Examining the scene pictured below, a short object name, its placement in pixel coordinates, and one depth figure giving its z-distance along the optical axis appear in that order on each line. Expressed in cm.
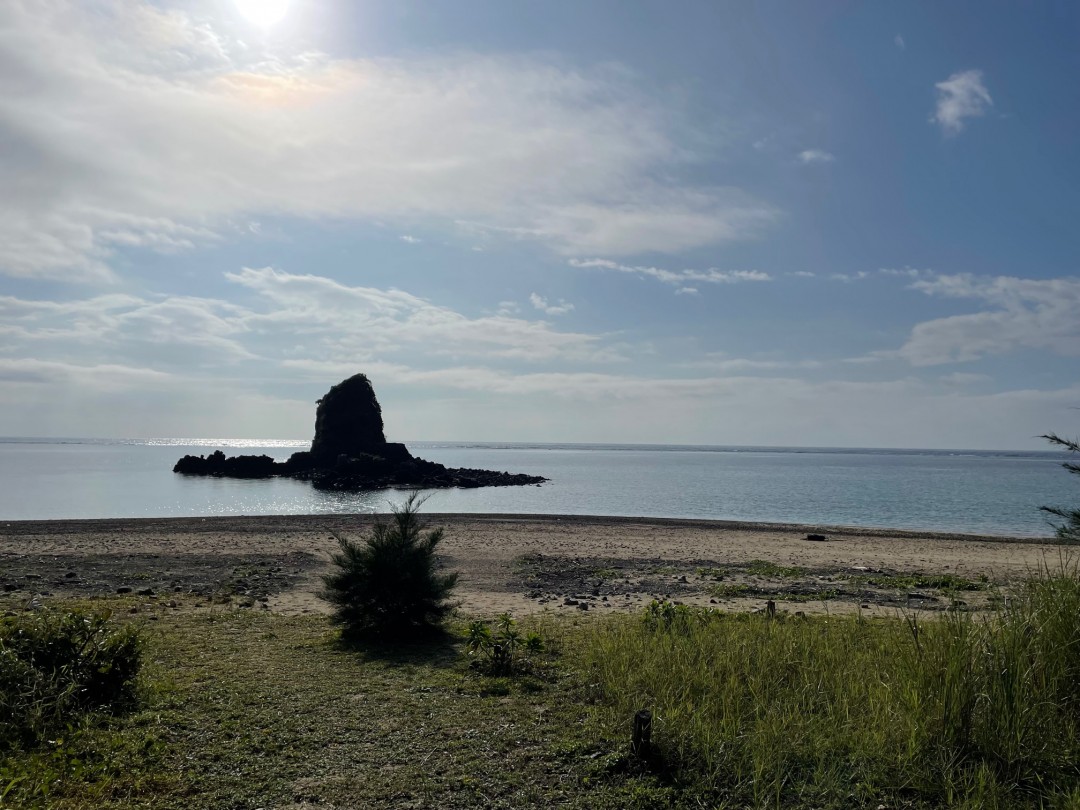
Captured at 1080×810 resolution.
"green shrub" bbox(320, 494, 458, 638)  1225
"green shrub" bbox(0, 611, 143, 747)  666
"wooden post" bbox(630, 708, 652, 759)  646
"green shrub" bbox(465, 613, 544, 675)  965
